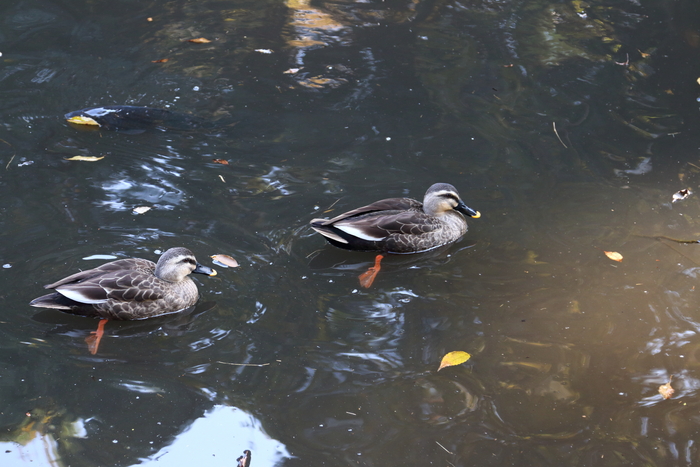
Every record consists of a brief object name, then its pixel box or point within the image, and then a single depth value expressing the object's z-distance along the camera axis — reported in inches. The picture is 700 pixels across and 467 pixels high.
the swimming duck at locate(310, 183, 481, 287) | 460.1
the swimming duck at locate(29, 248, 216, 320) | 379.6
